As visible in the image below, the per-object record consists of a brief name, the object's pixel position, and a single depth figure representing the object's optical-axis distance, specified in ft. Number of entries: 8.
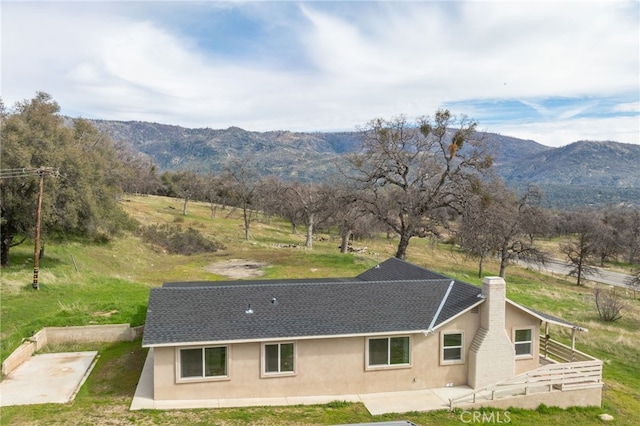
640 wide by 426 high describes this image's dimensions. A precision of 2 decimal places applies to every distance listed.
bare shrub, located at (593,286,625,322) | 114.93
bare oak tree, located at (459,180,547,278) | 116.88
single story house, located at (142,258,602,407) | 54.90
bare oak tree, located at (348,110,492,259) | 122.93
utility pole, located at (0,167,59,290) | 92.53
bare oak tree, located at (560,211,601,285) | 188.85
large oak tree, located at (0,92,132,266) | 100.94
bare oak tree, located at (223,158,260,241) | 205.05
